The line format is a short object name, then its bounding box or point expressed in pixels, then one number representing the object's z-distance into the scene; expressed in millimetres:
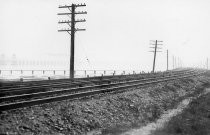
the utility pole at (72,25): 31562
